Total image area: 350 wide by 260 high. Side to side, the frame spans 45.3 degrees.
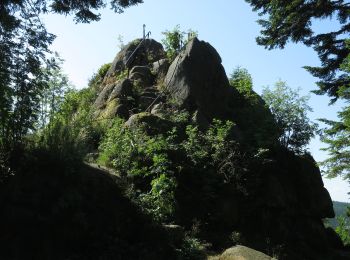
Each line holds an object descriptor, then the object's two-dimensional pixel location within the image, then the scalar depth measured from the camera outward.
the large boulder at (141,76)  17.17
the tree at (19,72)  8.36
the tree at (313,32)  14.88
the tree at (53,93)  9.55
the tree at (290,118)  16.09
